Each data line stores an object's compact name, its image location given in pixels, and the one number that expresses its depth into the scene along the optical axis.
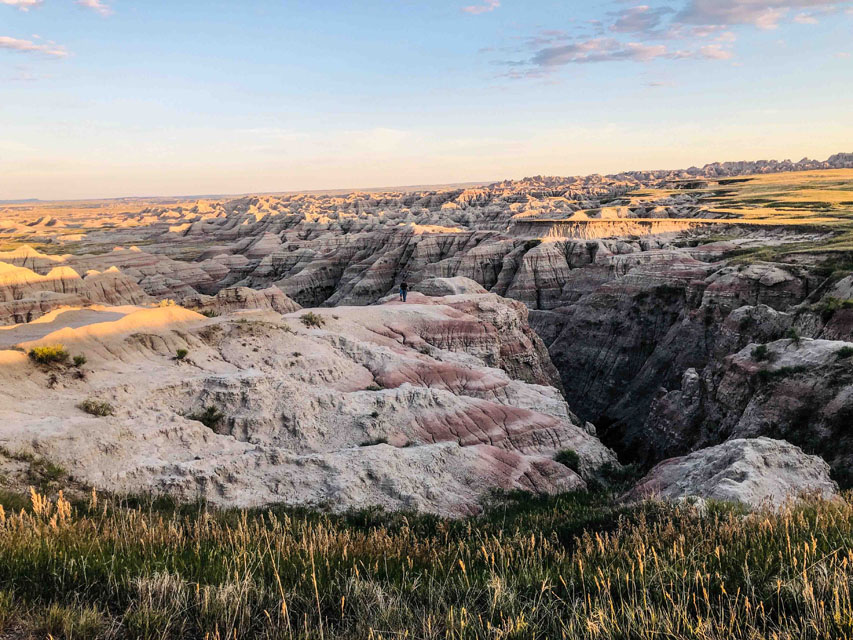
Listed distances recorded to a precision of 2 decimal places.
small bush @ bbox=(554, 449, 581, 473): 23.62
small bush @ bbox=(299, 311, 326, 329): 32.00
